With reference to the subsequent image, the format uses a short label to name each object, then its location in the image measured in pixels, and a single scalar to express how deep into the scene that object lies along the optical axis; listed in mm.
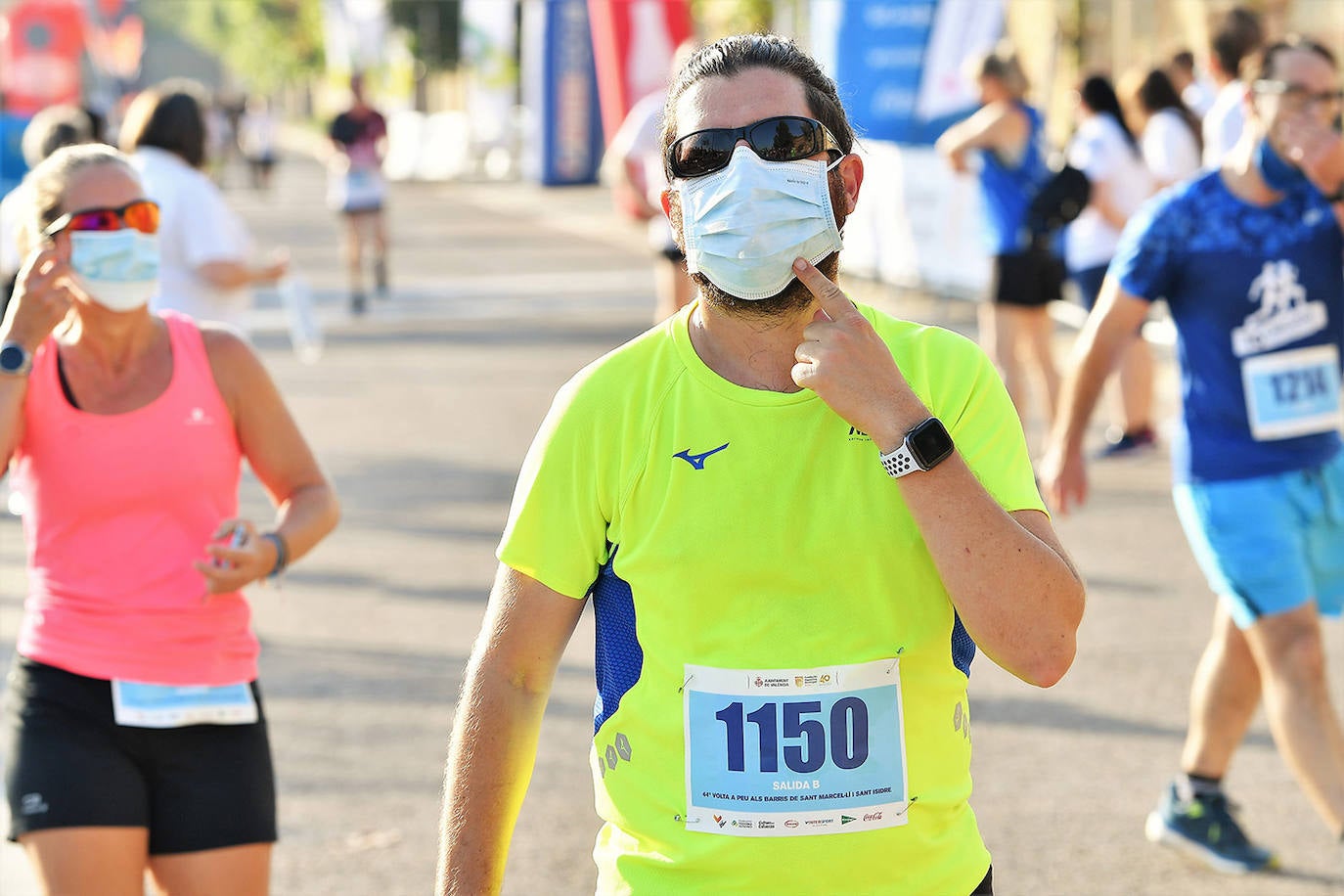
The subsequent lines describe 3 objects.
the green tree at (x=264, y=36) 86500
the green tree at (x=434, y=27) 56125
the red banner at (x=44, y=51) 31141
